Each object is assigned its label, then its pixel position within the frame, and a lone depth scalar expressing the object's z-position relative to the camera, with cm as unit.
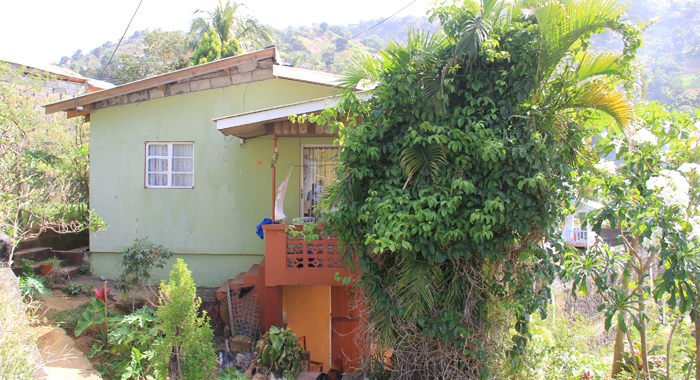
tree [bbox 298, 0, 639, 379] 413
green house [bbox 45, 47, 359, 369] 847
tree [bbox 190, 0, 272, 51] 2136
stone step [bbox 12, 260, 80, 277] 749
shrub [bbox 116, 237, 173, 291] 654
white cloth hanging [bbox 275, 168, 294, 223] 702
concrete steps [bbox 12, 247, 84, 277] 802
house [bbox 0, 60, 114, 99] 1534
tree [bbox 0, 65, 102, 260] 623
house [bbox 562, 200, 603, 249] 1858
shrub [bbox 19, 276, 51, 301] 619
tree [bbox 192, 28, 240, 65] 1572
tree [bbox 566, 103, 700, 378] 365
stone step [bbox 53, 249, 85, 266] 882
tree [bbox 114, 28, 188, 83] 2072
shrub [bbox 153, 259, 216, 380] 498
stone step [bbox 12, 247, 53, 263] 800
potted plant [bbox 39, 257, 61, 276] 792
